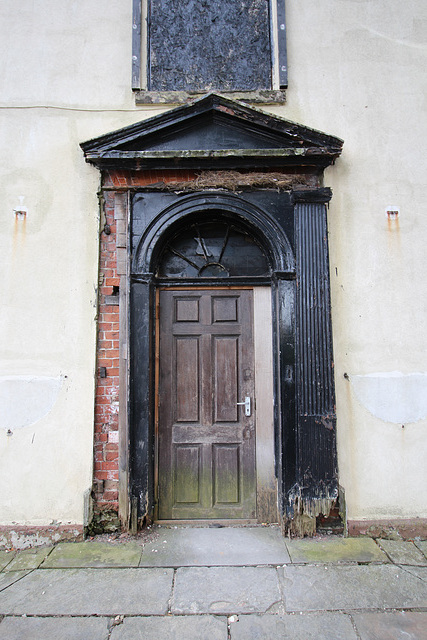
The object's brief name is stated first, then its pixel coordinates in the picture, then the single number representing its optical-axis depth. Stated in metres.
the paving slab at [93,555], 3.08
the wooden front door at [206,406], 3.72
